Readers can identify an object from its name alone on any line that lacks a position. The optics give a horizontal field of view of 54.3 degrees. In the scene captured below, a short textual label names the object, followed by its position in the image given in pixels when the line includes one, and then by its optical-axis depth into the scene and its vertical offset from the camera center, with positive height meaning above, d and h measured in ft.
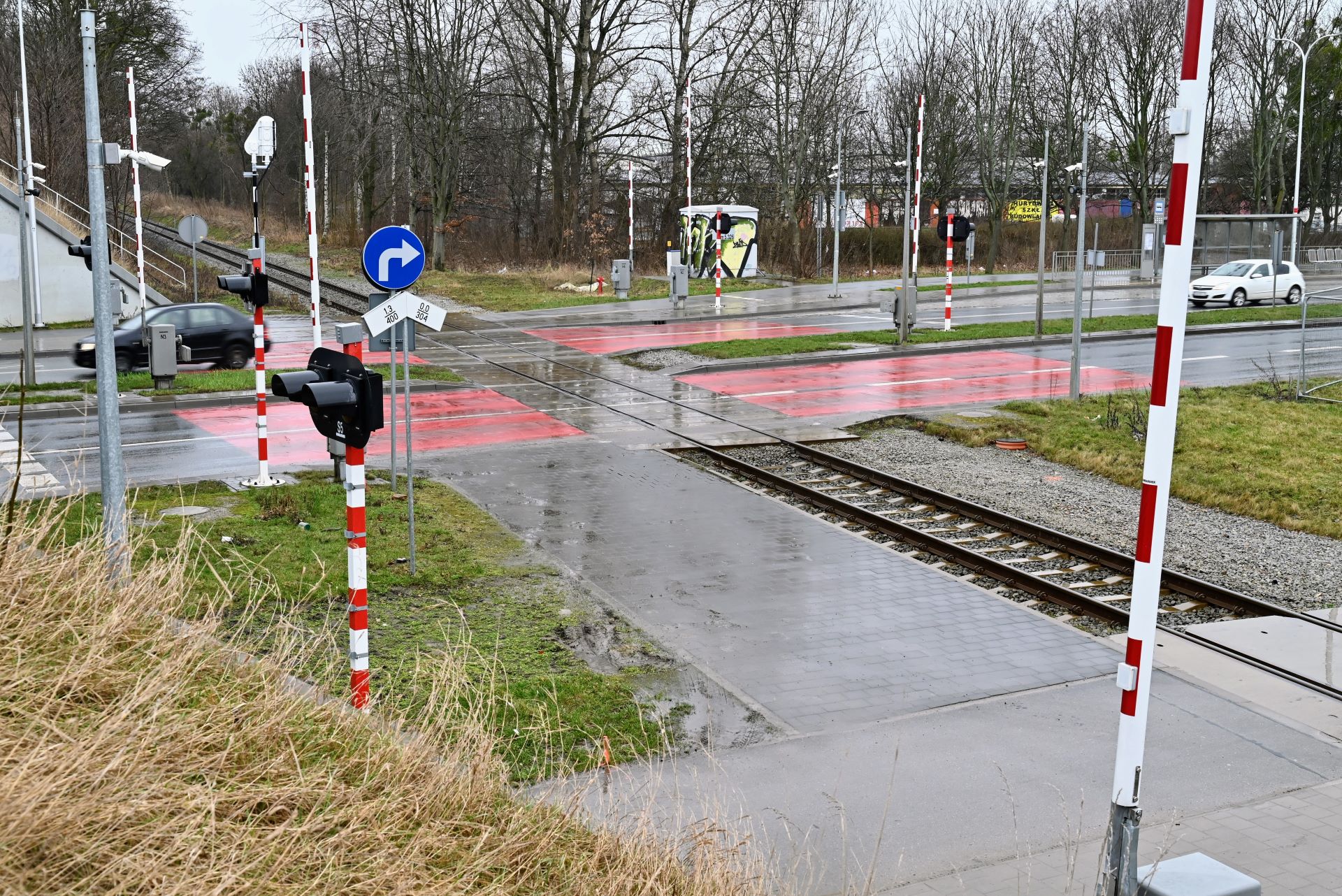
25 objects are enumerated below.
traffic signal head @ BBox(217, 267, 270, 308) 40.66 -1.28
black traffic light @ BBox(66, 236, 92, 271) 48.66 -0.21
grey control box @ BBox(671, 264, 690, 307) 115.96 -2.96
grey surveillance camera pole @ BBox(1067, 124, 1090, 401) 65.13 -3.39
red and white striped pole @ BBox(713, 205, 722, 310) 114.93 -3.63
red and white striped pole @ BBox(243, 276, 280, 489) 44.35 -5.50
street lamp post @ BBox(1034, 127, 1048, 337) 80.12 -2.84
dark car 80.18 -5.39
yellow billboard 220.96 +6.72
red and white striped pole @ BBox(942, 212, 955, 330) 92.07 +0.96
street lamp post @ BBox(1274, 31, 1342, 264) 150.51 +13.44
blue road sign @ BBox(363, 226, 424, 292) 38.04 -0.33
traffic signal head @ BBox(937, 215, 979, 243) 93.35 +1.42
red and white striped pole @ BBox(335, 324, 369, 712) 23.41 -5.66
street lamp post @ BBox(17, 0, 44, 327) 74.79 +3.08
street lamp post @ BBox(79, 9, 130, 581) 31.19 -1.39
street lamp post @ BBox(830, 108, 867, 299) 136.26 +5.16
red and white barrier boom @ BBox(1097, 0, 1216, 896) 16.05 -2.48
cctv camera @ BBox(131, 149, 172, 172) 38.63 +2.50
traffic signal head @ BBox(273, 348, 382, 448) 22.18 -2.47
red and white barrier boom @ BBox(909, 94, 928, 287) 97.81 +5.31
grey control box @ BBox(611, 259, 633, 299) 128.57 -2.84
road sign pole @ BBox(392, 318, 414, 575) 36.94 -6.42
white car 127.44 -3.29
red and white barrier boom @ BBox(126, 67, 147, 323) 84.52 +0.51
